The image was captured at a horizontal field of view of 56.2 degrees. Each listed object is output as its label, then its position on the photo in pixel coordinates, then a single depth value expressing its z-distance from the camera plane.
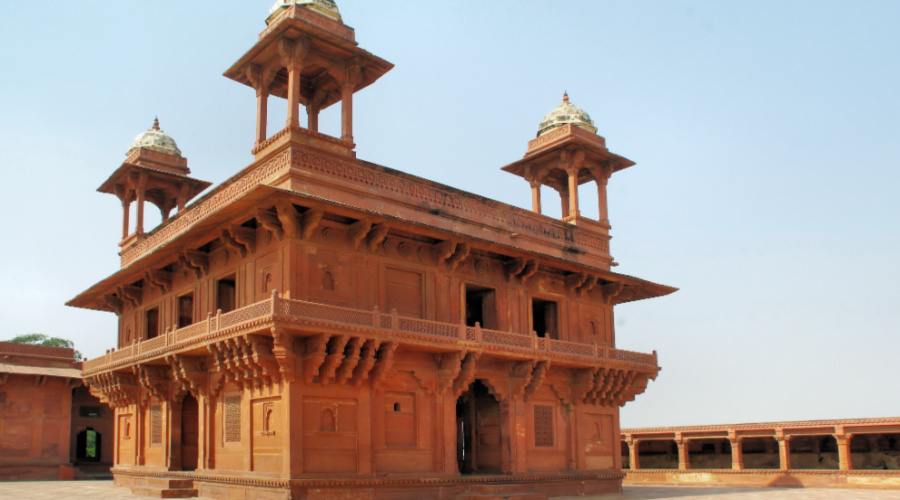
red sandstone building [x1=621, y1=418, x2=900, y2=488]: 27.75
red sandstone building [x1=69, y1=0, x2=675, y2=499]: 16.53
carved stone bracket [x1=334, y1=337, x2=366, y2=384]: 16.48
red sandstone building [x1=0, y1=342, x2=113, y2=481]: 28.84
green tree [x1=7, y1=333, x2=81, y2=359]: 56.25
